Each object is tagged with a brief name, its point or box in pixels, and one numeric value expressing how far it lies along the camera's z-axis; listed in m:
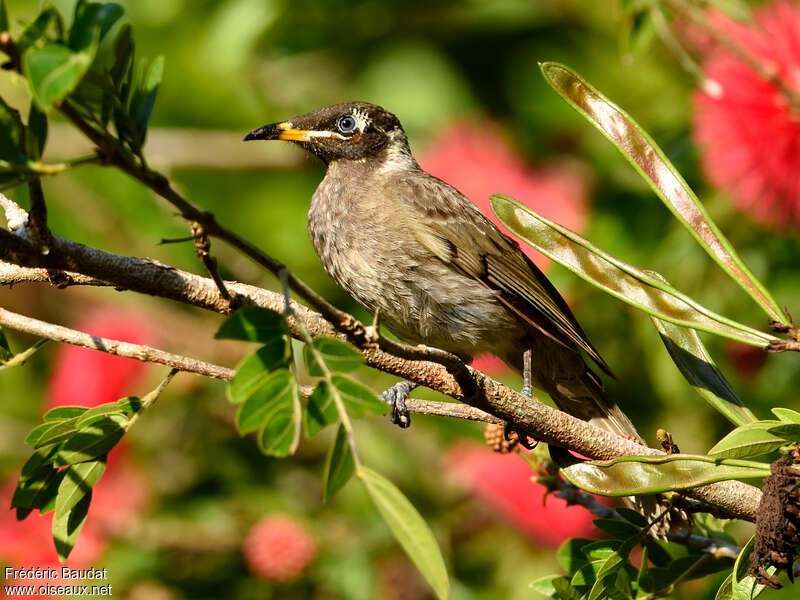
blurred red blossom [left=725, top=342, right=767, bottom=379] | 9.41
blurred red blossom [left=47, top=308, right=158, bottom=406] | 8.92
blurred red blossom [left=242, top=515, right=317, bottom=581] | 8.63
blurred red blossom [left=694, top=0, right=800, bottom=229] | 8.14
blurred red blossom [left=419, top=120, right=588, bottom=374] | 10.12
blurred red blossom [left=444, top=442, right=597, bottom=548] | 9.00
